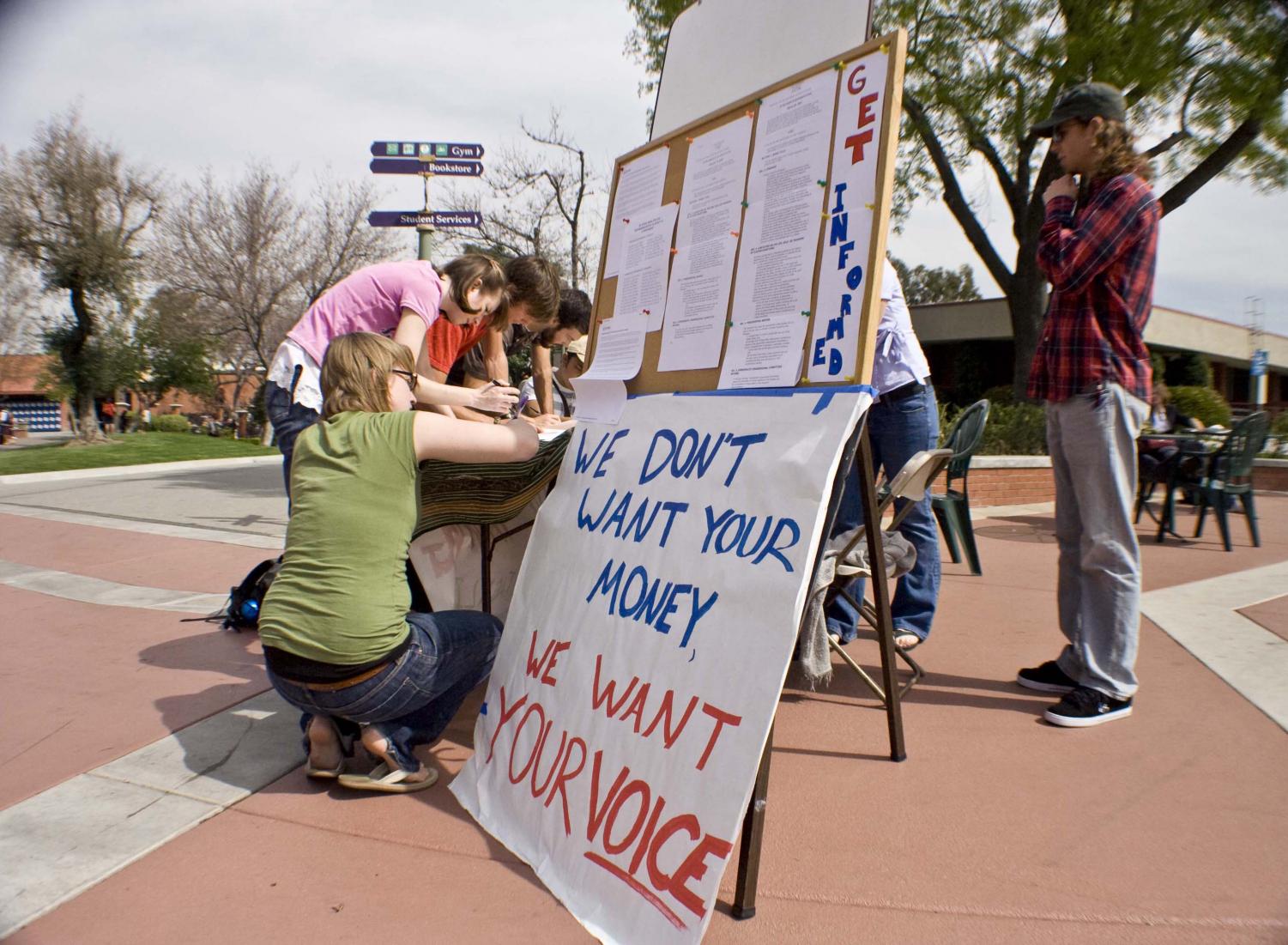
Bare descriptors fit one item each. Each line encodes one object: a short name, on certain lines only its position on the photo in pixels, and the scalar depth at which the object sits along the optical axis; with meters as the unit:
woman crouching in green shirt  2.63
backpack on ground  4.69
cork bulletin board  2.35
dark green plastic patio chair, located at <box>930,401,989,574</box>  5.92
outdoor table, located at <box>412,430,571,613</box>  3.20
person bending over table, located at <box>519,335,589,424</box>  5.86
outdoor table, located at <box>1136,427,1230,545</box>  7.74
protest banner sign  2.06
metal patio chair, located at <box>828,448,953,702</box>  3.18
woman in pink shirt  3.55
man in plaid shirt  3.18
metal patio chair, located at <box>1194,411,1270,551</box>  7.31
